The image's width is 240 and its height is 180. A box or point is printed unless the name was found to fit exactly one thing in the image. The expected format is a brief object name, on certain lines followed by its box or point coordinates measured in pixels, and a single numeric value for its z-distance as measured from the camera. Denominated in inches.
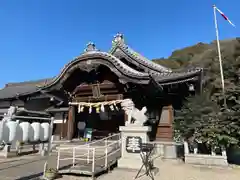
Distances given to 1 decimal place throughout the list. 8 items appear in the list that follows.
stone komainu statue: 315.6
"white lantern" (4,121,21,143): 208.1
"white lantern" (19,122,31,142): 226.8
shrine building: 478.6
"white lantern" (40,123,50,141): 255.3
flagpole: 540.0
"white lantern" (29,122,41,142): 241.9
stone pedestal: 298.2
